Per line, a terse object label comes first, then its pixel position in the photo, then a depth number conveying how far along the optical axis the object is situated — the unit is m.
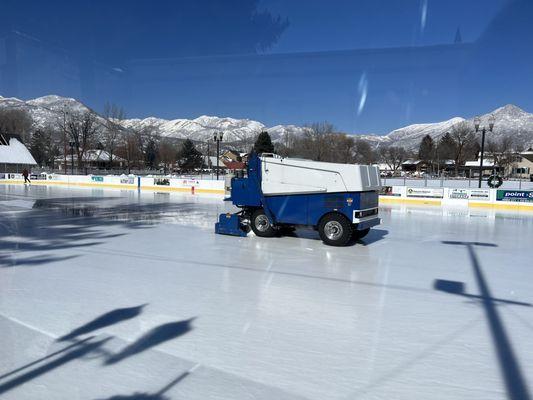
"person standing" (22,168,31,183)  36.89
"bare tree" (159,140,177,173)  94.81
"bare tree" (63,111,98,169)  60.31
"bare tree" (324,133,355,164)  44.25
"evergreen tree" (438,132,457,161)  83.00
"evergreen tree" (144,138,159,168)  90.00
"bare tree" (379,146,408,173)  99.77
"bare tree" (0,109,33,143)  64.94
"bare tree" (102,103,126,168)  66.31
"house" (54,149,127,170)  80.63
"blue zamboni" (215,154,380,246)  9.35
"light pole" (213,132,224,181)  33.44
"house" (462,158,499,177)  68.88
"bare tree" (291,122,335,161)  43.75
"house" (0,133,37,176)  59.72
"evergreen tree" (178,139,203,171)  80.75
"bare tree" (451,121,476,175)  74.24
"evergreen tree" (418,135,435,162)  83.76
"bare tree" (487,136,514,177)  67.88
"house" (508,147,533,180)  67.25
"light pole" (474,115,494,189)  23.44
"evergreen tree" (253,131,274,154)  61.47
